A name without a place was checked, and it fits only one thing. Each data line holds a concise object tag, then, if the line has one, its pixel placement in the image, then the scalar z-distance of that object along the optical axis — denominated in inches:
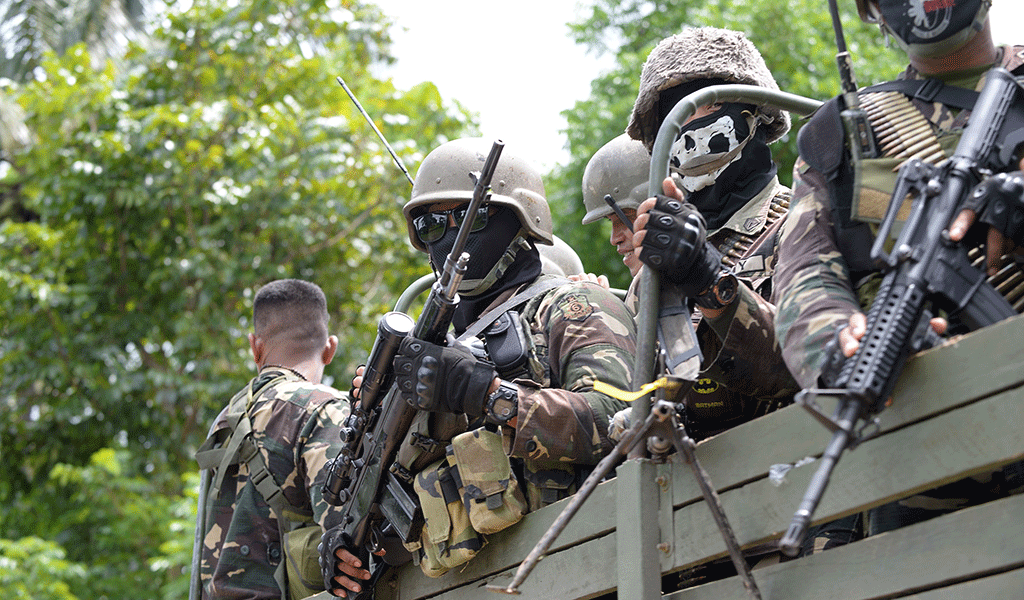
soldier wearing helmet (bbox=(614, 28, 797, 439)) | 237.4
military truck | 182.4
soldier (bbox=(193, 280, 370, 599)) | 390.6
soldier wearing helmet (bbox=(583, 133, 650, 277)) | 402.3
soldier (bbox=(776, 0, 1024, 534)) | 216.7
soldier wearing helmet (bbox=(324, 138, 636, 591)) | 283.9
